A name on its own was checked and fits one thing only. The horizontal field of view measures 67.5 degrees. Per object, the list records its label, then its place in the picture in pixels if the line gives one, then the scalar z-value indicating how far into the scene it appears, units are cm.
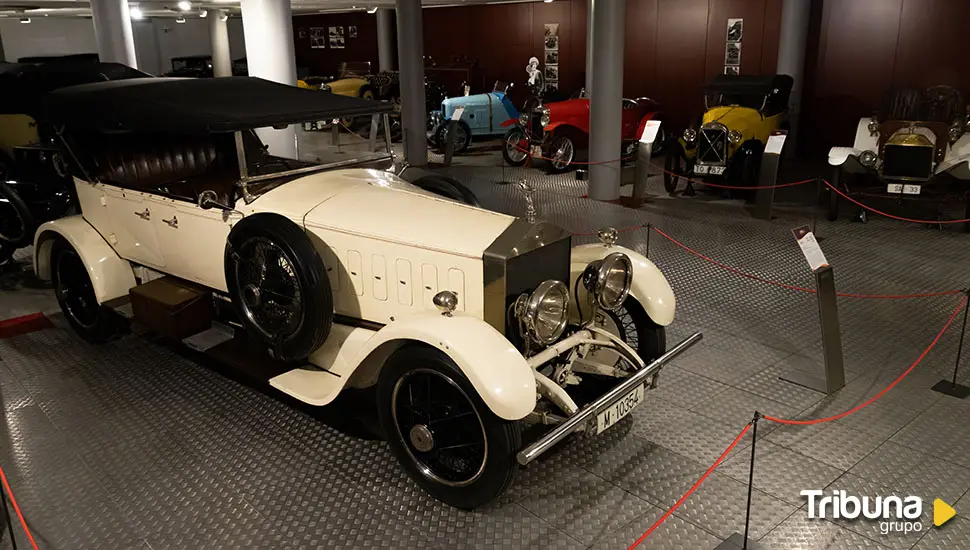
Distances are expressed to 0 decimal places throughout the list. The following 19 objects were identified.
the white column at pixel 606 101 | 870
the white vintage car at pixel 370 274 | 316
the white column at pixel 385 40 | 1914
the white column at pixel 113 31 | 987
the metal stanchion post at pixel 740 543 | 289
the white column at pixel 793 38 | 1142
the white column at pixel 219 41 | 1975
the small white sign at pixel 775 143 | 798
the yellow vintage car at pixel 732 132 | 912
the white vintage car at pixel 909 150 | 775
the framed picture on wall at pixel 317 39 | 2217
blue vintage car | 1343
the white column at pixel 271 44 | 721
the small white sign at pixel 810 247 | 400
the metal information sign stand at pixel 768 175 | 802
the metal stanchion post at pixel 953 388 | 420
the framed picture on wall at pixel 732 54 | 1296
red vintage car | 1128
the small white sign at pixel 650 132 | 858
